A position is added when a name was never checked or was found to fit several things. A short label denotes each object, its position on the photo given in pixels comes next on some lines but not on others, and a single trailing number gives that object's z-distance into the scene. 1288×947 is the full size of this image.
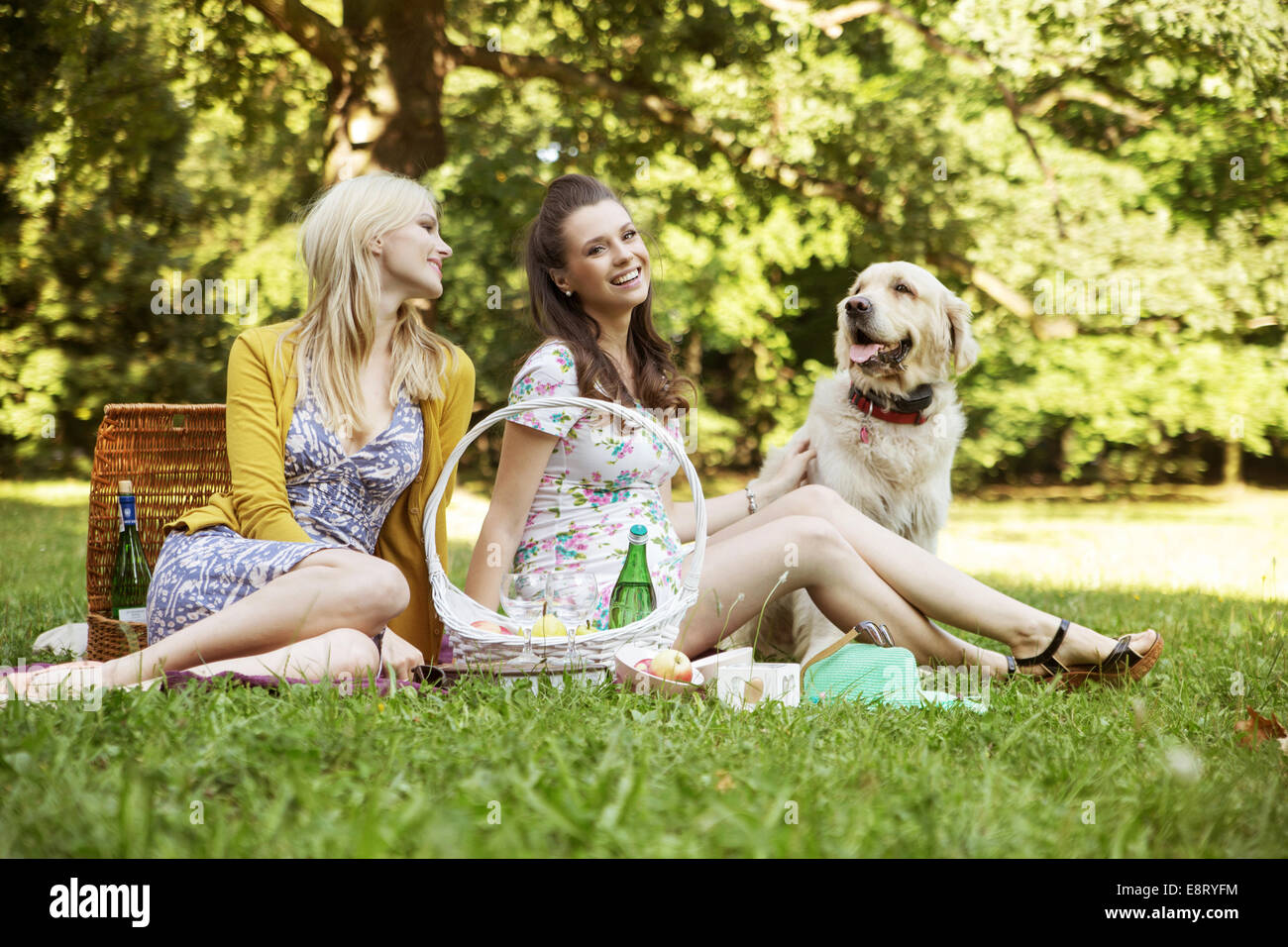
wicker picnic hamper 3.21
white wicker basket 2.60
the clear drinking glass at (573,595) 2.90
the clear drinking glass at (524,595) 2.93
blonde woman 2.57
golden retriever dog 3.67
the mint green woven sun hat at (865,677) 2.71
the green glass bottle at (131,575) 3.22
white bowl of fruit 2.52
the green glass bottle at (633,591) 2.86
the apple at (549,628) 2.70
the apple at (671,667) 2.54
